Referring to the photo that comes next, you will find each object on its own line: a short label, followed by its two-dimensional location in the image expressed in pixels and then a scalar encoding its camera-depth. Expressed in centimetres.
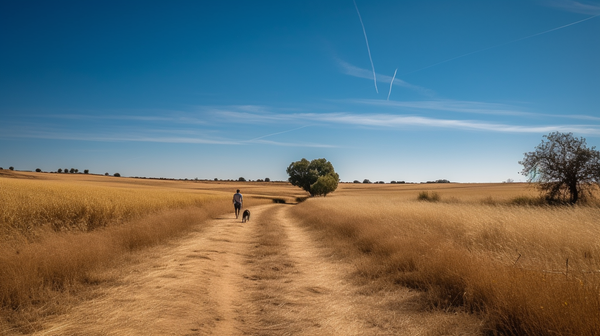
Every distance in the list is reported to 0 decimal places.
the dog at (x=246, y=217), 1955
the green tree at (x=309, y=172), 7369
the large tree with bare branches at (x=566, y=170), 2295
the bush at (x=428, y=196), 3839
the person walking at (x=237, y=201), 2238
